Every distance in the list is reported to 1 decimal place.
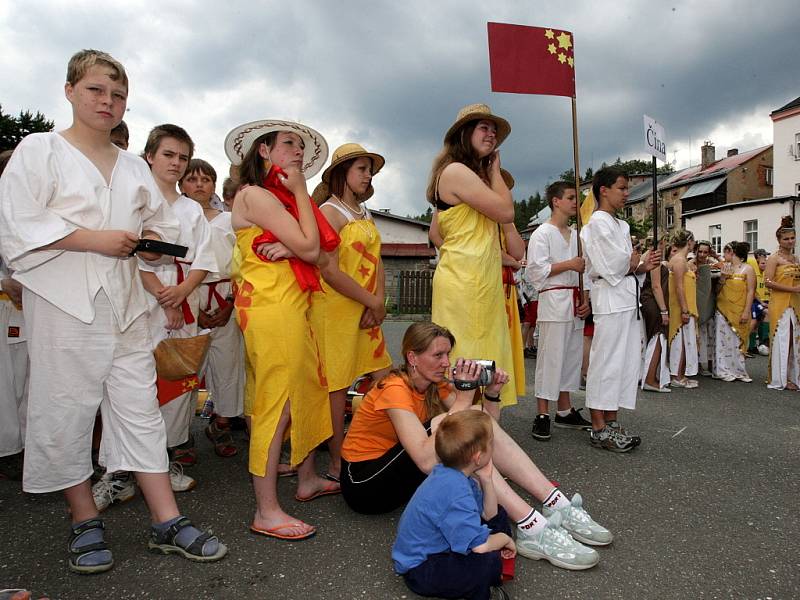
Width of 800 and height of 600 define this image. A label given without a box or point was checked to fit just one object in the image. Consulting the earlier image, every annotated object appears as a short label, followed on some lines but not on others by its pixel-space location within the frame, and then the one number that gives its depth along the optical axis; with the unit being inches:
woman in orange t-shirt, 109.4
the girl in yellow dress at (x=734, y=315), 314.5
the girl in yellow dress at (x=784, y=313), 283.6
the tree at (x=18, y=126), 941.2
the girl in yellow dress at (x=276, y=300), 110.3
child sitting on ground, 85.2
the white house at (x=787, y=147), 1320.1
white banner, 218.8
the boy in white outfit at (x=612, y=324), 167.0
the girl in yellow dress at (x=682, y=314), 297.6
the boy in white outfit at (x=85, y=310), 94.7
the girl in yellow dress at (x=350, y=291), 134.7
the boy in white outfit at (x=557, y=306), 182.1
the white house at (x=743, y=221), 1128.2
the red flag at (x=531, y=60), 171.6
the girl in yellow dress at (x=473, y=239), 130.7
